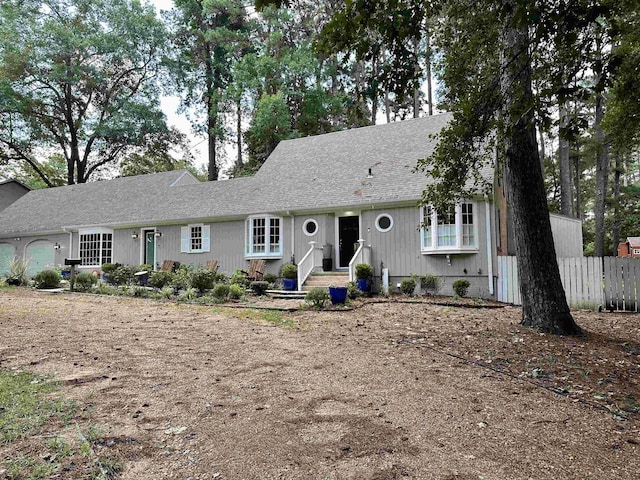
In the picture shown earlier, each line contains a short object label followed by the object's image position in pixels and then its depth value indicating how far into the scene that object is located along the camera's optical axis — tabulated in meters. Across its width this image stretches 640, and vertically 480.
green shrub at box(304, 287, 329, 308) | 9.80
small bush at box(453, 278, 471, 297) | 11.58
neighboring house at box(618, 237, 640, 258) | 18.44
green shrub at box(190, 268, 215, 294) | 12.12
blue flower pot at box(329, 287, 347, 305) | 10.15
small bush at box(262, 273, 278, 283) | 13.91
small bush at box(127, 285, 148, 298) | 12.25
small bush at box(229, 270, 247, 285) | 13.63
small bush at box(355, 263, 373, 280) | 12.31
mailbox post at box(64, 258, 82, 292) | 13.54
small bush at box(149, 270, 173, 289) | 13.41
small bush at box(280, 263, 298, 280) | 13.22
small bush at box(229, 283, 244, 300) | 11.51
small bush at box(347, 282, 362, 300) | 11.52
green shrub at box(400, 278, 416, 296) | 12.10
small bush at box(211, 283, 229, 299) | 11.21
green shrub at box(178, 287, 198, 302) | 11.30
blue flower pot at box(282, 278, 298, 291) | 13.22
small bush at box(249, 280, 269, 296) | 12.87
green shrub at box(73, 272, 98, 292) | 13.31
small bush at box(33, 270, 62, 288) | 13.66
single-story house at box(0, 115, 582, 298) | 12.29
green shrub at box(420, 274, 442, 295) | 12.01
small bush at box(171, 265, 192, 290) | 13.18
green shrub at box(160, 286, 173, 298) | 11.70
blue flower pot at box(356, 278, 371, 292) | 12.36
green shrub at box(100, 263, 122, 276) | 16.98
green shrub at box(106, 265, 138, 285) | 14.77
